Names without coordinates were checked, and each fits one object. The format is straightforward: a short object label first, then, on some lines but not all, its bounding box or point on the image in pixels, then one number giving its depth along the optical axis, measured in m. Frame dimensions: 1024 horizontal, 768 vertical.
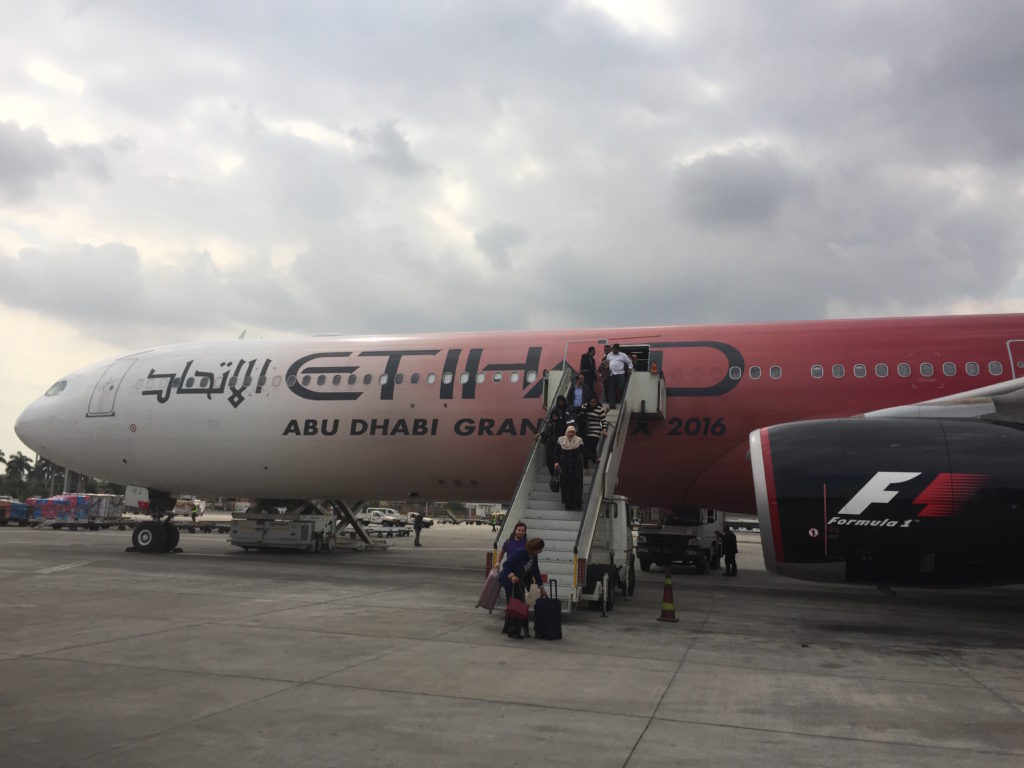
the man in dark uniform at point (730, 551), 17.73
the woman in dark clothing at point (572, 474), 11.07
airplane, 8.53
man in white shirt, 12.89
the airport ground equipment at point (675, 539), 17.53
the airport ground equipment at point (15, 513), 35.22
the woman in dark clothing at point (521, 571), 8.19
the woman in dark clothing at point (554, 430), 11.89
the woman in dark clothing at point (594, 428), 12.11
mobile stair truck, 9.97
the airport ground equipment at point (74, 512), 33.50
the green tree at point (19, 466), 130.88
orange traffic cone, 9.59
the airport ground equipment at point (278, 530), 18.70
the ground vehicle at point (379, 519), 43.34
